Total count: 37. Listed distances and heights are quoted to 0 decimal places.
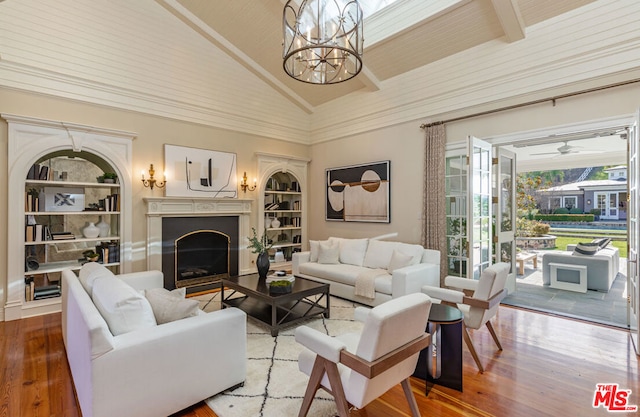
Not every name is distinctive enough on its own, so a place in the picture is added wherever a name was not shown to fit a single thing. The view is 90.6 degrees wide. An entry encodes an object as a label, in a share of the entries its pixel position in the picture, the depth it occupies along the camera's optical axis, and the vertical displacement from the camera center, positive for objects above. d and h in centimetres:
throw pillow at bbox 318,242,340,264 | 528 -76
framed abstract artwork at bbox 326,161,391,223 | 575 +30
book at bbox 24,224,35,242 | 411 -33
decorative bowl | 354 -89
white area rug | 217 -138
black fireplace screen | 546 -90
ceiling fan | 601 +116
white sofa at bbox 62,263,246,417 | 181 -96
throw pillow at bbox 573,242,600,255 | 537 -69
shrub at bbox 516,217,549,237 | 949 -58
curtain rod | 344 +135
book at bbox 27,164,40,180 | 421 +48
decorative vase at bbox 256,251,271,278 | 418 -75
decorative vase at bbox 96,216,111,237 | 486 -31
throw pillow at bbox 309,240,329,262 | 546 -74
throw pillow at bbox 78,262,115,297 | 257 -57
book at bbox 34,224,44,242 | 420 -33
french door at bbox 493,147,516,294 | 476 +0
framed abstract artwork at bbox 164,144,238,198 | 534 +64
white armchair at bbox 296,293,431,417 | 167 -82
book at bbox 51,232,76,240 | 438 -39
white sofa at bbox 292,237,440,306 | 411 -88
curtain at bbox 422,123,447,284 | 486 +23
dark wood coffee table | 348 -123
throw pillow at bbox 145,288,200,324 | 229 -73
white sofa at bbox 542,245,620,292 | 512 -93
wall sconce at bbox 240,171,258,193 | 617 +47
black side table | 241 -112
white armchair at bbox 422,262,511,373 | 269 -80
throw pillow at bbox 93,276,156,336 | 206 -68
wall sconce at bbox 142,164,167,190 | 506 +44
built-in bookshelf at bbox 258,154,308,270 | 659 +8
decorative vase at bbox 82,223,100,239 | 468 -34
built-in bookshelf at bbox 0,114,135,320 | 402 +3
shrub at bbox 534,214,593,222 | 1027 -29
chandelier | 259 +151
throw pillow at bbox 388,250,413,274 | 441 -73
